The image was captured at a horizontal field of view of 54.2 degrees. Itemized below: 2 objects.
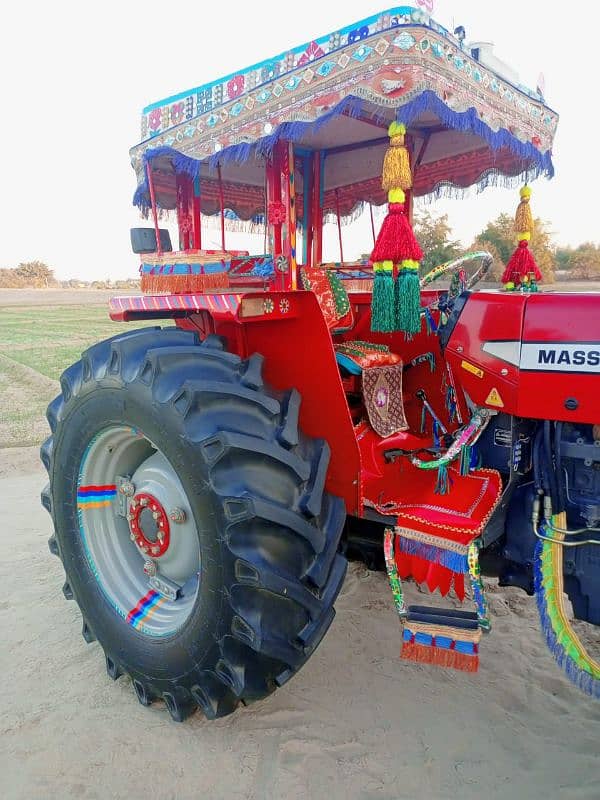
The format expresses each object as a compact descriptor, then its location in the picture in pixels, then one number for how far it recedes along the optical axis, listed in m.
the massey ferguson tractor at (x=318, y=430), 1.86
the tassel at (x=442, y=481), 2.28
